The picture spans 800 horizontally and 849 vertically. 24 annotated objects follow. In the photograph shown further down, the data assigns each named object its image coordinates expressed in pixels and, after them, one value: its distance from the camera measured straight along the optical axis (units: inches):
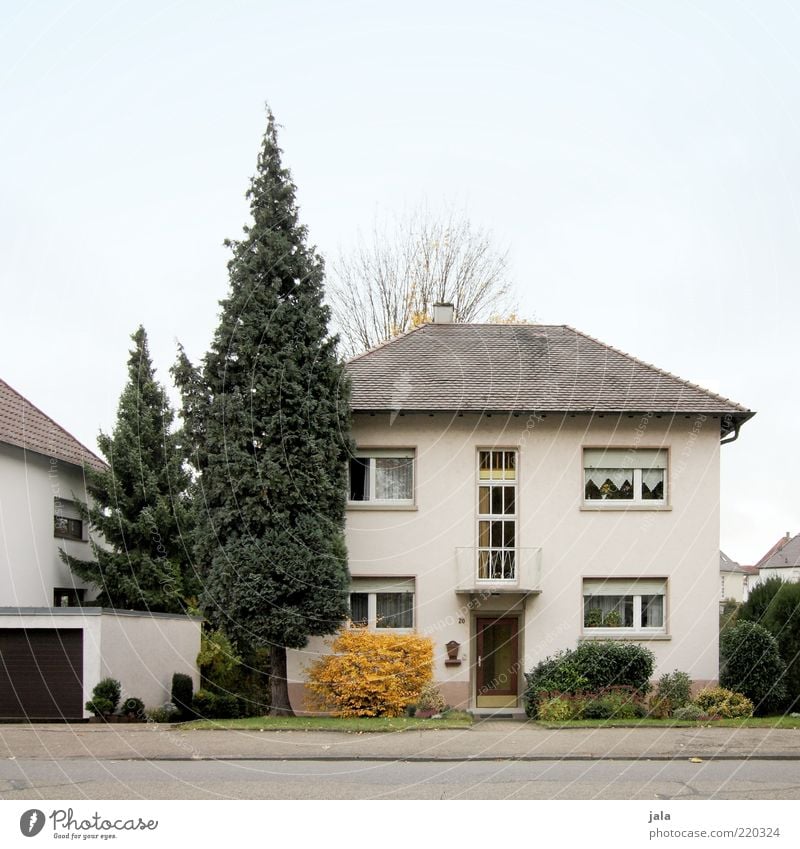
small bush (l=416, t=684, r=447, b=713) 845.2
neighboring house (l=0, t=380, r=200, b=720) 792.3
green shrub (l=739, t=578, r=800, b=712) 882.1
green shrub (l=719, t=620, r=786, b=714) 869.8
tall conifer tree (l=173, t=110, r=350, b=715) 826.2
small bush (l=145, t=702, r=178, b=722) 818.8
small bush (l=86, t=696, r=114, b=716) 776.3
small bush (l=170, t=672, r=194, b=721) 882.3
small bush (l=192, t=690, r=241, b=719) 855.7
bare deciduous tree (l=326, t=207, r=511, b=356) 1499.8
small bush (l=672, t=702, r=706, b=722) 824.9
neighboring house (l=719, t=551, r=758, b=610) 2301.6
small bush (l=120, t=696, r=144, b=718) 788.0
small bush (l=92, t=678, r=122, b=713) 785.6
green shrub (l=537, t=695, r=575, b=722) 807.7
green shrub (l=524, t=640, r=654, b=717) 856.9
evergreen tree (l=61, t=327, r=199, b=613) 1123.9
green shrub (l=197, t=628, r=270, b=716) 943.0
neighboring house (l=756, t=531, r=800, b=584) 2084.2
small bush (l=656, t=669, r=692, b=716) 872.3
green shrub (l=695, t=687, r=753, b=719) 842.8
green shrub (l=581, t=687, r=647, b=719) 812.6
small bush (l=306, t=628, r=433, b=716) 838.5
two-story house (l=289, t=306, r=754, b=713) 933.8
